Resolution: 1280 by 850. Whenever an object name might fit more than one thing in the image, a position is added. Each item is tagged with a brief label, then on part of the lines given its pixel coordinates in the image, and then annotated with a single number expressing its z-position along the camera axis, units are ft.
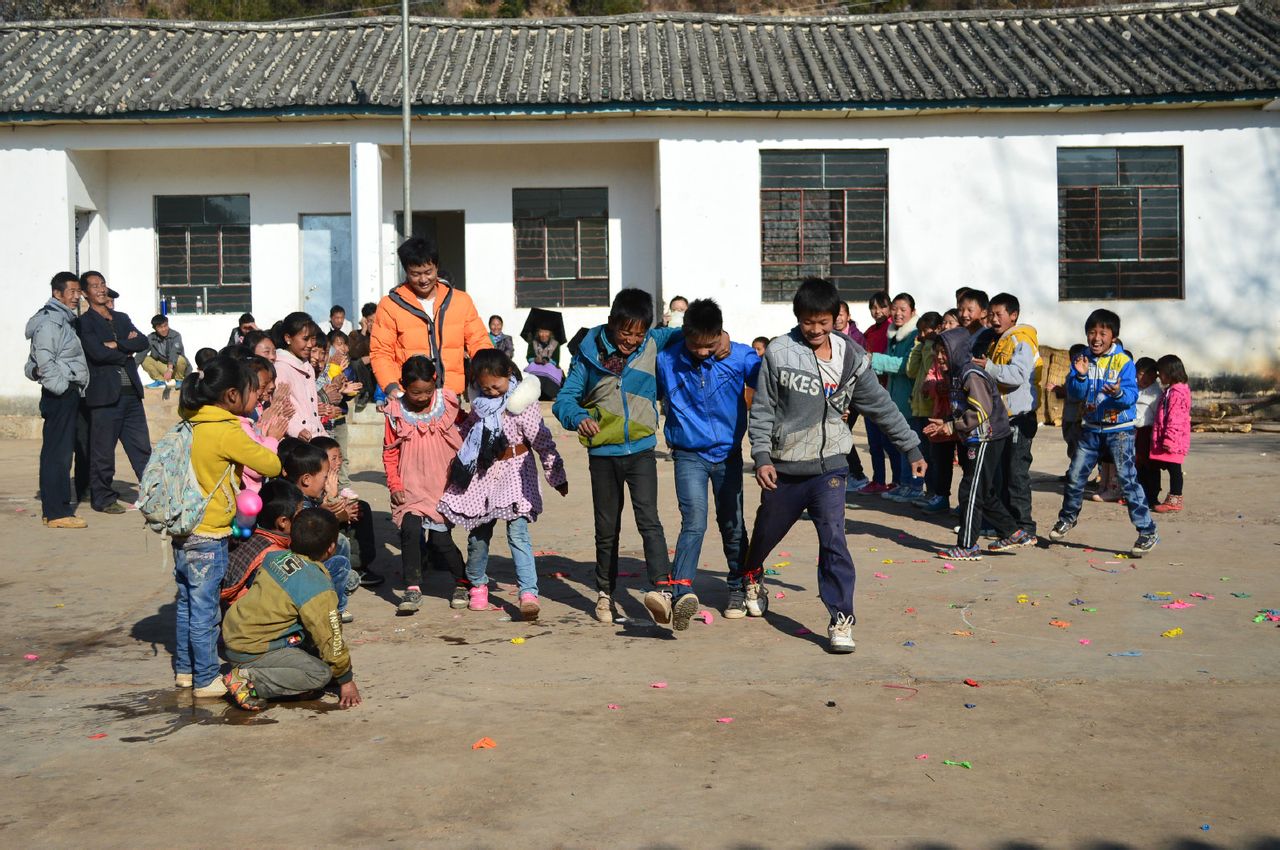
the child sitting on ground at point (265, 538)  20.24
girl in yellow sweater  19.31
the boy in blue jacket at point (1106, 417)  28.63
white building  60.08
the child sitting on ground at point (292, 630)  18.74
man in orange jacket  26.25
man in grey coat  33.32
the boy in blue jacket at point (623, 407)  23.17
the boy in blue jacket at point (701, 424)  22.74
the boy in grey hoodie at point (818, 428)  21.59
